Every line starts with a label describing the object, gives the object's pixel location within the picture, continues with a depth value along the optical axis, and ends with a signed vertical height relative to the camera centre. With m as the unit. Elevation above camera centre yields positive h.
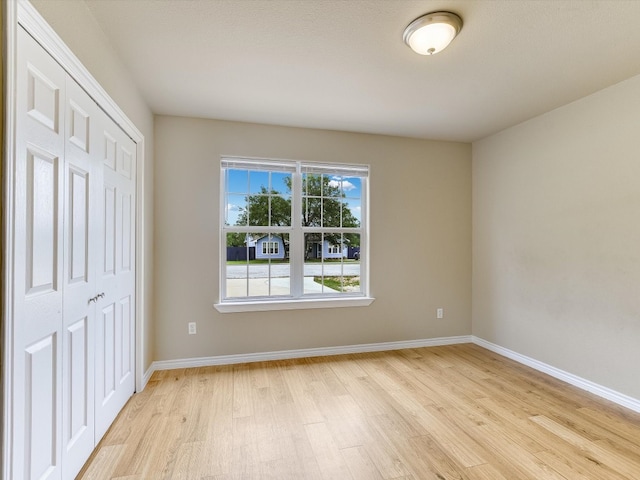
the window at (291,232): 3.36 +0.10
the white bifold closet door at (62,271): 1.19 -0.15
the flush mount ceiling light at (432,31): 1.72 +1.21
